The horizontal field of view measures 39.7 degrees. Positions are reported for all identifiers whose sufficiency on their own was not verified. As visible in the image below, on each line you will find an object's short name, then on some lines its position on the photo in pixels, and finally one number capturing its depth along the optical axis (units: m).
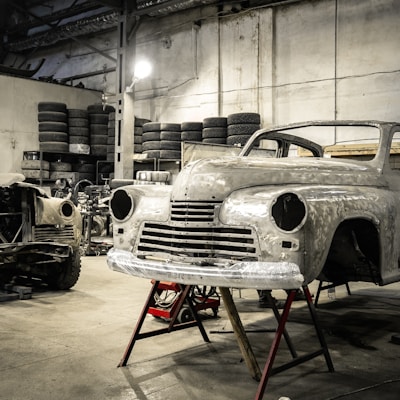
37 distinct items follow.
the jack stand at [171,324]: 3.65
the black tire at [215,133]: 11.25
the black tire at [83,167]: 14.12
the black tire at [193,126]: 11.70
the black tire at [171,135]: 11.97
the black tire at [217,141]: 11.26
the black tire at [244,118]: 10.98
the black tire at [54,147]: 13.06
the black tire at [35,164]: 13.24
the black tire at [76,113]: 13.23
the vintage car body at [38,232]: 5.83
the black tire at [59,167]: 13.56
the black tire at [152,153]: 11.99
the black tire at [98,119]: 13.60
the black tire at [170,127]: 11.96
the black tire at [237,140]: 10.88
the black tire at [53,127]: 13.09
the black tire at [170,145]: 11.95
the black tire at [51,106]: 13.09
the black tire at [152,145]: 12.05
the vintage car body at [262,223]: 2.92
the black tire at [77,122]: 13.28
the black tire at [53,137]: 13.09
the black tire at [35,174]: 13.25
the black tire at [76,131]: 13.33
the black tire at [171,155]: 11.91
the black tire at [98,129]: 13.66
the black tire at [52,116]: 13.02
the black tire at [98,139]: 13.63
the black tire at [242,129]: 10.92
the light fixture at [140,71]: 12.33
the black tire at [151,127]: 12.12
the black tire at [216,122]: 11.30
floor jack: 4.59
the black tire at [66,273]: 6.15
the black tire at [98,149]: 13.59
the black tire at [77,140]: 13.30
